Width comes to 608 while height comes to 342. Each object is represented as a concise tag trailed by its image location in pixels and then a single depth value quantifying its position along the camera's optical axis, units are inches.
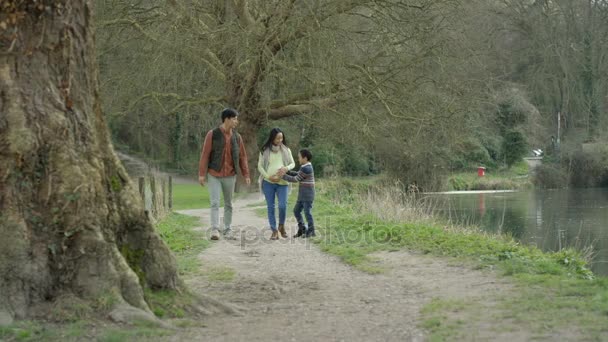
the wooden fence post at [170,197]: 860.4
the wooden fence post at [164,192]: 783.0
